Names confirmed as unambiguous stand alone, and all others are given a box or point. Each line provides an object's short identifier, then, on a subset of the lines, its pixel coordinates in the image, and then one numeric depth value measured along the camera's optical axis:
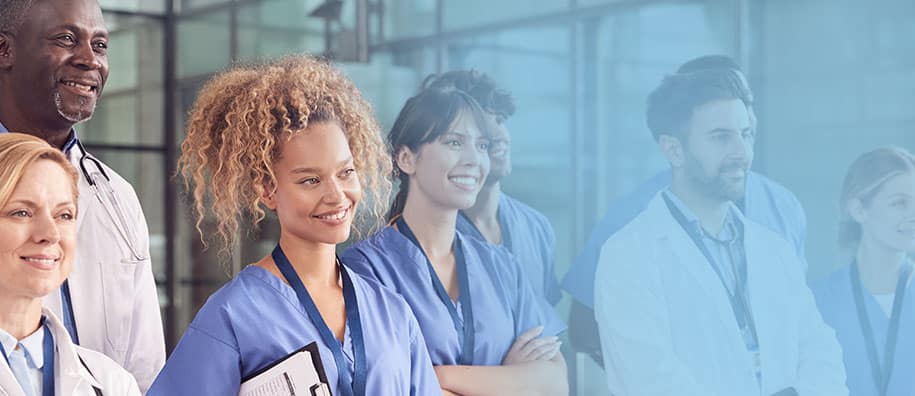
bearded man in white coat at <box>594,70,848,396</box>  2.81
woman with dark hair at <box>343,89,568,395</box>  3.24
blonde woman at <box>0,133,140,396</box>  1.87
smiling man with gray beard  2.44
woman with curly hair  2.02
